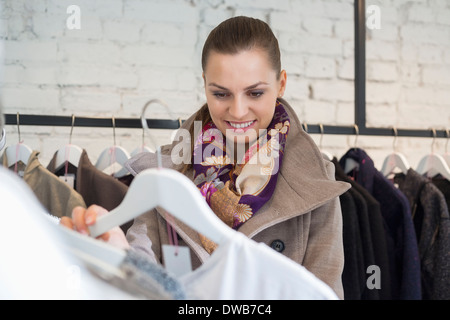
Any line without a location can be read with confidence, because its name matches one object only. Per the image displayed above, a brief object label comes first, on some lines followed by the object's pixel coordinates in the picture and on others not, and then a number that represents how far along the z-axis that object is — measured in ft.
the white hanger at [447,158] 5.41
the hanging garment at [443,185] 4.95
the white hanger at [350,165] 4.80
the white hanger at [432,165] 4.98
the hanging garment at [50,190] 3.85
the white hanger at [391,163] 5.04
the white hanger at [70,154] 4.25
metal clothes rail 4.61
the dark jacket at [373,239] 4.04
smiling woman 3.07
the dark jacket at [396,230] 4.20
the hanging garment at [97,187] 3.98
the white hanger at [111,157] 4.34
